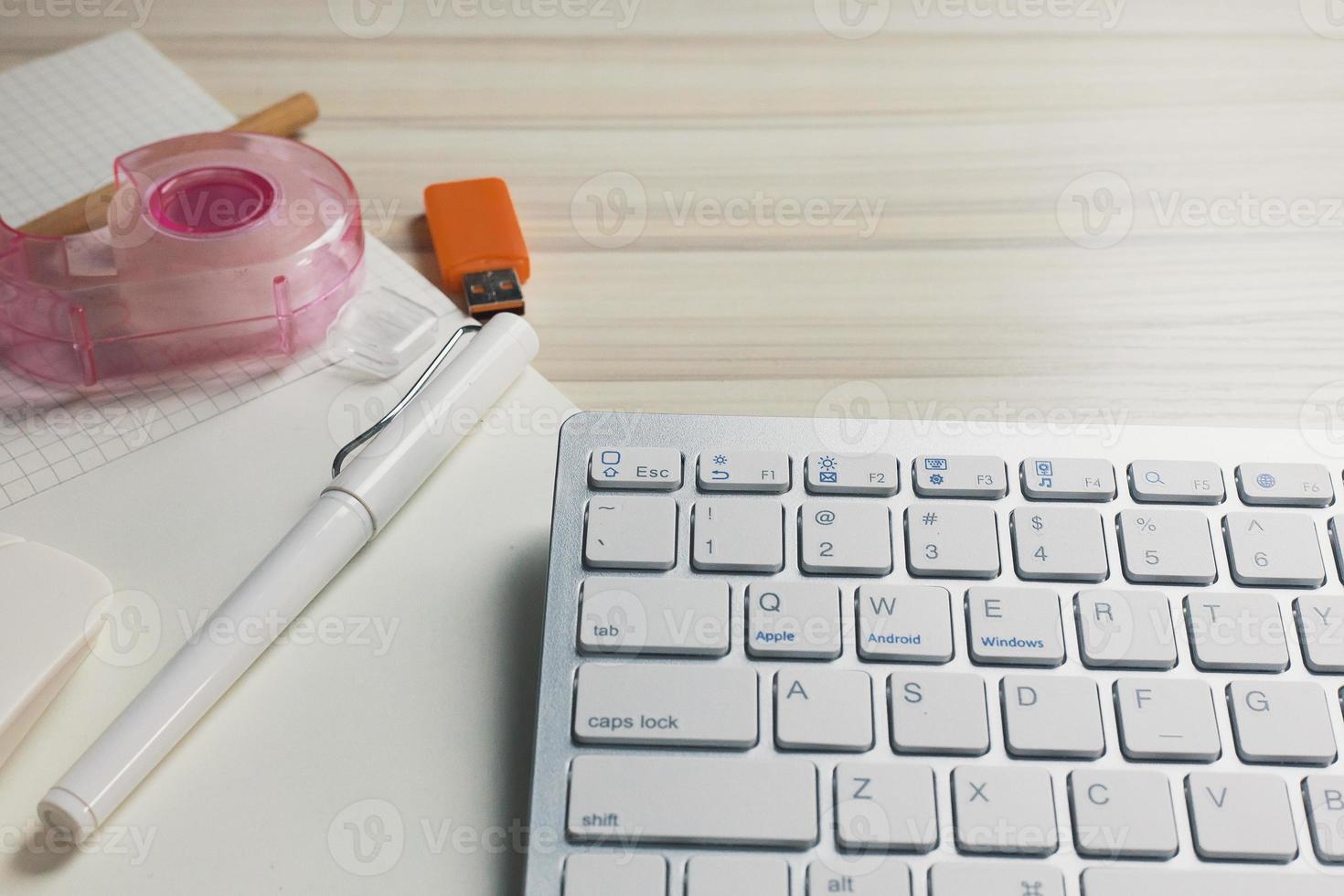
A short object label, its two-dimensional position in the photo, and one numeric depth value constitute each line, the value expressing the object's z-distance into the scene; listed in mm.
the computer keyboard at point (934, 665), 357
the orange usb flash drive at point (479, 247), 545
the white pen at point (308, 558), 373
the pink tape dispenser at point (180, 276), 493
